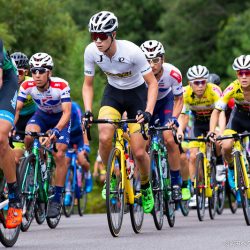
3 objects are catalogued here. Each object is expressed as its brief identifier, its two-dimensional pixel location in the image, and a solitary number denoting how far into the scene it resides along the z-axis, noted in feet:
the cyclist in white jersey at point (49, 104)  49.01
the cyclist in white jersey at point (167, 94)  50.47
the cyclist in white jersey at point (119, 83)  40.98
